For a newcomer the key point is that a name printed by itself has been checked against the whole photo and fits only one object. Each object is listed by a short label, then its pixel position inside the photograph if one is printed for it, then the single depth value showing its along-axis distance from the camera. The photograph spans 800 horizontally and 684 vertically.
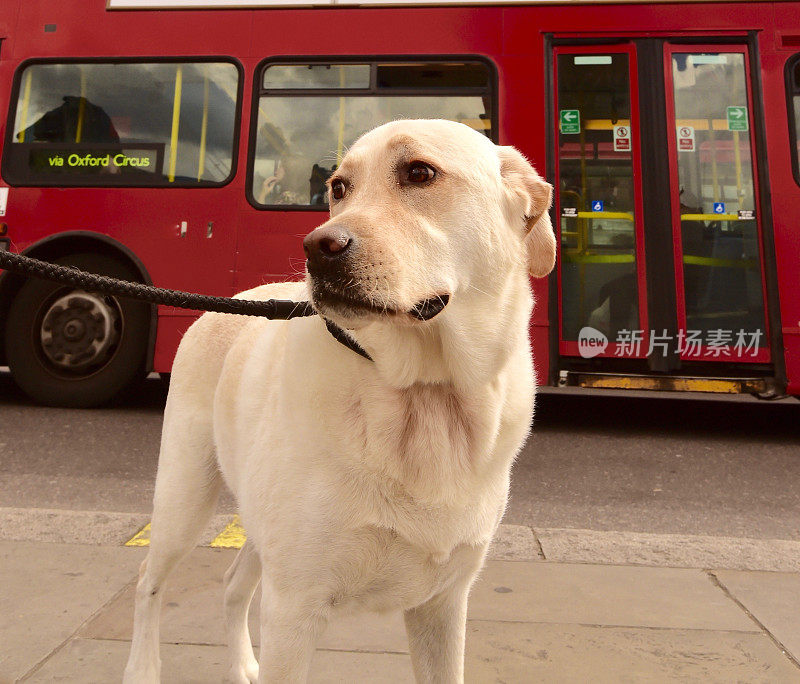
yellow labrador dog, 1.46
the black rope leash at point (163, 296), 1.60
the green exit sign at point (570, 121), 5.93
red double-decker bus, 5.76
